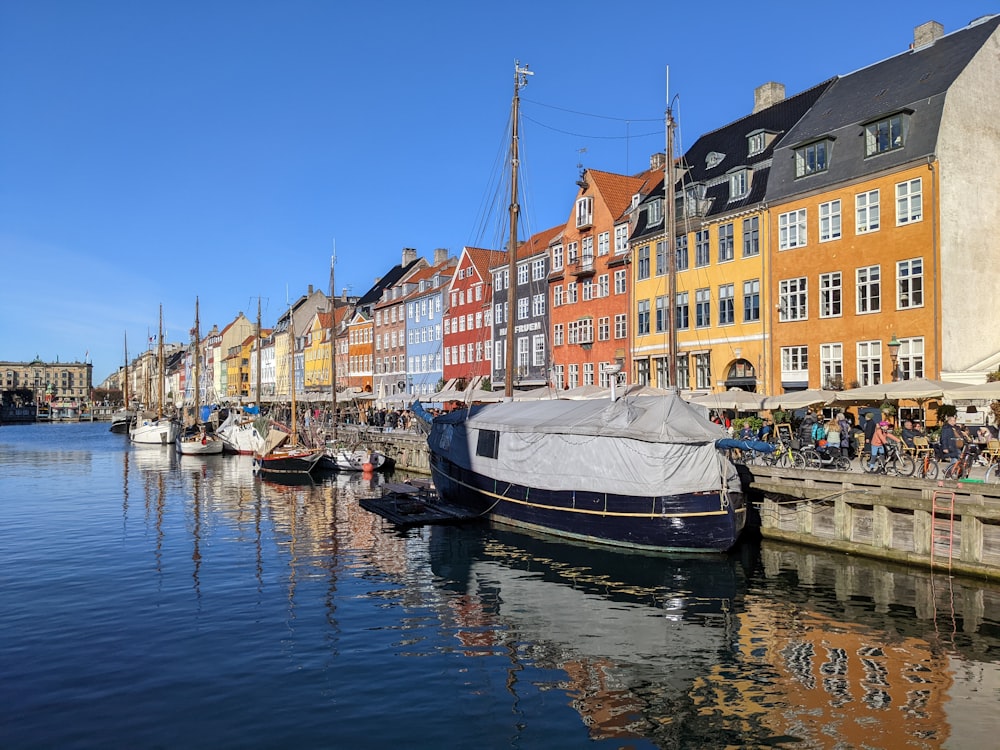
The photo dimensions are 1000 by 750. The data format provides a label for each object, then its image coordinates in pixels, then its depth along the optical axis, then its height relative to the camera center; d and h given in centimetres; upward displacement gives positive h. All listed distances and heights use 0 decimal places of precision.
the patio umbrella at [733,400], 3197 +10
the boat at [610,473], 2336 -219
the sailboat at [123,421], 12888 -198
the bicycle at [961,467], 2244 -185
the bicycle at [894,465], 2348 -187
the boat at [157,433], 9075 -274
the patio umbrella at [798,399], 2955 +11
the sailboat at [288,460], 5138 -335
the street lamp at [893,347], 3198 +215
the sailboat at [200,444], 7214 -319
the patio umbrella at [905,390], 2577 +35
